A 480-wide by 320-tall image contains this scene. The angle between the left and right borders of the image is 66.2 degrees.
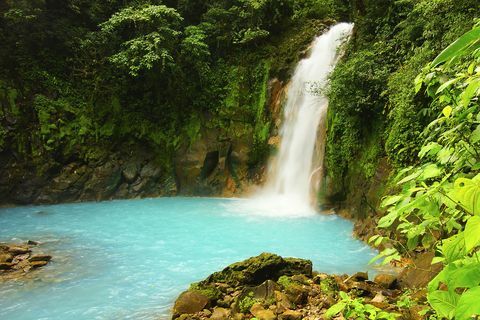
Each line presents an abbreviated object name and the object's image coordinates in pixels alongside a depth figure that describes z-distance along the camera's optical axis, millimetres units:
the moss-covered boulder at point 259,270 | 5086
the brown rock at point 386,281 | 4843
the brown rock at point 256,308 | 4267
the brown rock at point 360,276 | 5016
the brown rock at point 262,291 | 4566
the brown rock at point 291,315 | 4082
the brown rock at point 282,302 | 4293
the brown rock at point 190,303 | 4578
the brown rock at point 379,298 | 4160
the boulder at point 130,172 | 12477
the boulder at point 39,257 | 6582
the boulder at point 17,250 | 6919
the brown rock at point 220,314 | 4371
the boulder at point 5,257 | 6441
